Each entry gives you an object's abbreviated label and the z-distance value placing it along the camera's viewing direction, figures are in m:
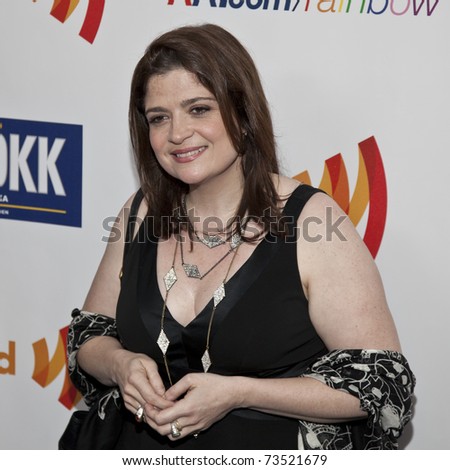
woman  1.68
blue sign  2.42
